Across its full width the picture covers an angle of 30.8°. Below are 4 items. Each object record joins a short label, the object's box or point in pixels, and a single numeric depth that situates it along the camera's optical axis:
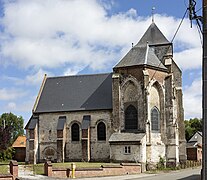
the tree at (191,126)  85.38
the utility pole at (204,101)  10.58
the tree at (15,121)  97.00
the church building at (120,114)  40.00
